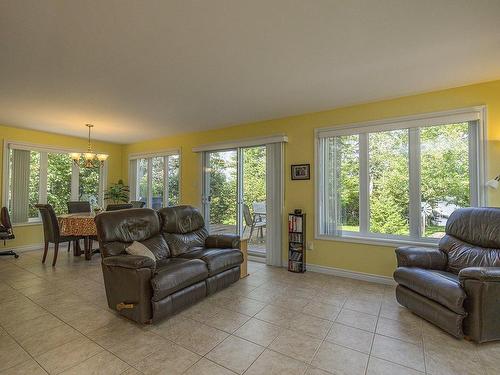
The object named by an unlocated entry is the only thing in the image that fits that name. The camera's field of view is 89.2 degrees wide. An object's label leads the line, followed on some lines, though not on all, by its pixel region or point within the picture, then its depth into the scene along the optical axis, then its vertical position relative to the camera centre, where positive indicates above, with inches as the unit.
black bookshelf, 155.2 -31.1
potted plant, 249.1 -0.9
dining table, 159.6 -21.4
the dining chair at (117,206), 195.0 -11.2
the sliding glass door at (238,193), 193.2 -0.4
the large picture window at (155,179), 233.9 +12.9
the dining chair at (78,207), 196.3 -11.7
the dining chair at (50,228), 162.1 -23.7
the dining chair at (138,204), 228.4 -10.7
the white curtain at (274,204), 168.2 -7.5
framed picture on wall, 161.2 +13.6
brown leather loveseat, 90.9 -30.0
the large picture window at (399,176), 123.1 +9.3
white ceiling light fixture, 174.6 +24.8
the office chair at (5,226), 173.5 -23.4
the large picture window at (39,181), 197.3 +9.3
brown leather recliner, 79.4 -30.5
